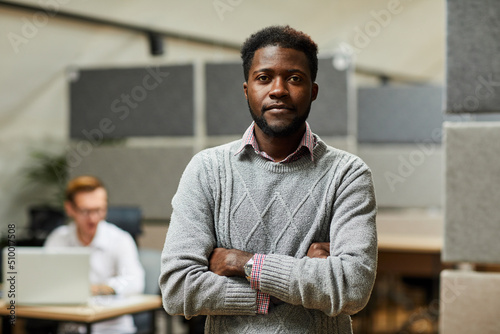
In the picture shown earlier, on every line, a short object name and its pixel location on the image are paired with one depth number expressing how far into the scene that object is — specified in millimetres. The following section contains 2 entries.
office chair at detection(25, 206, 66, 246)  4931
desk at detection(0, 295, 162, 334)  2542
